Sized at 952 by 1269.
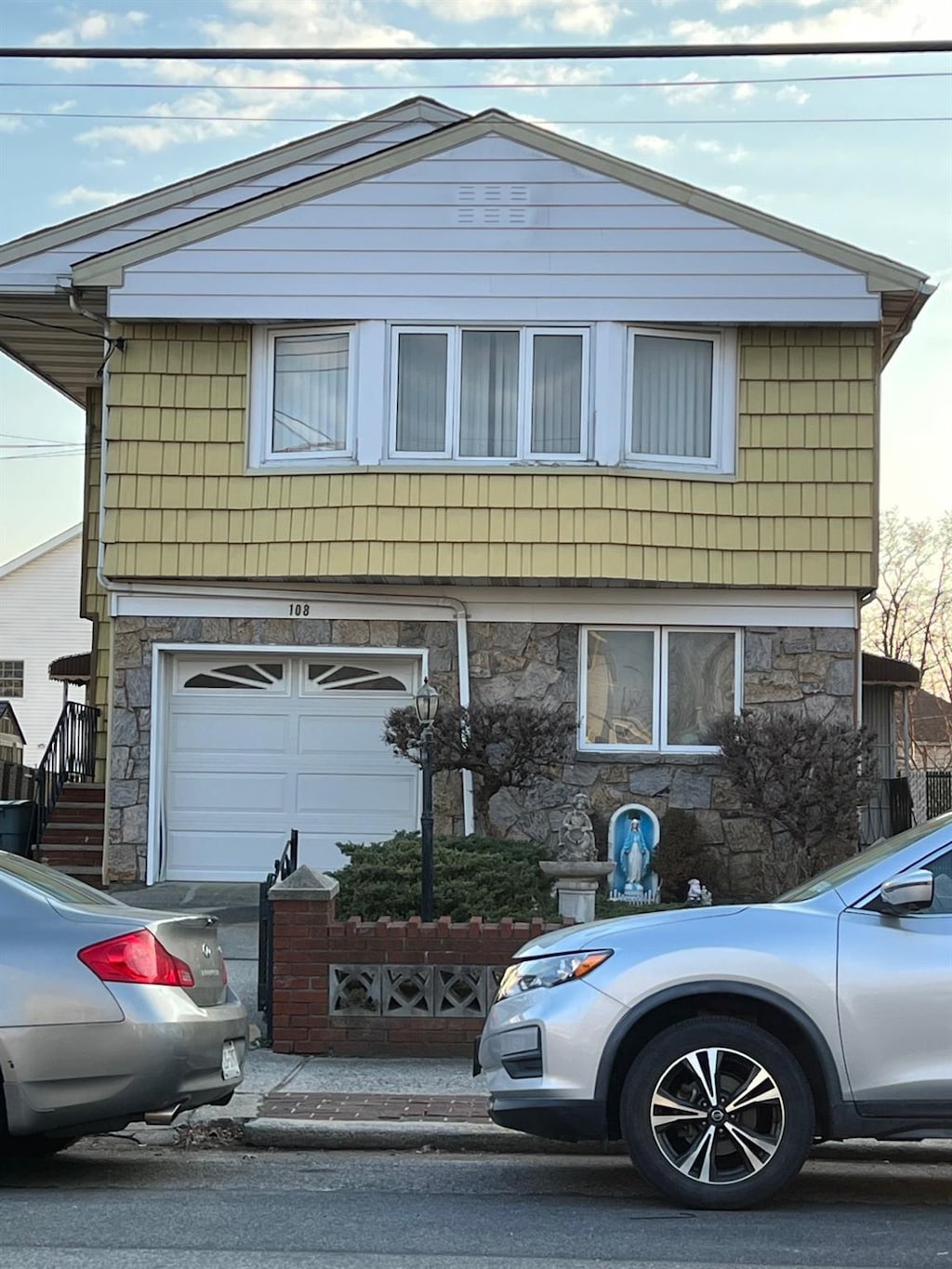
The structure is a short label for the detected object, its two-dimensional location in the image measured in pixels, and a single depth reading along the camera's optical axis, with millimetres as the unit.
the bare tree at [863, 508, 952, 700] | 41000
